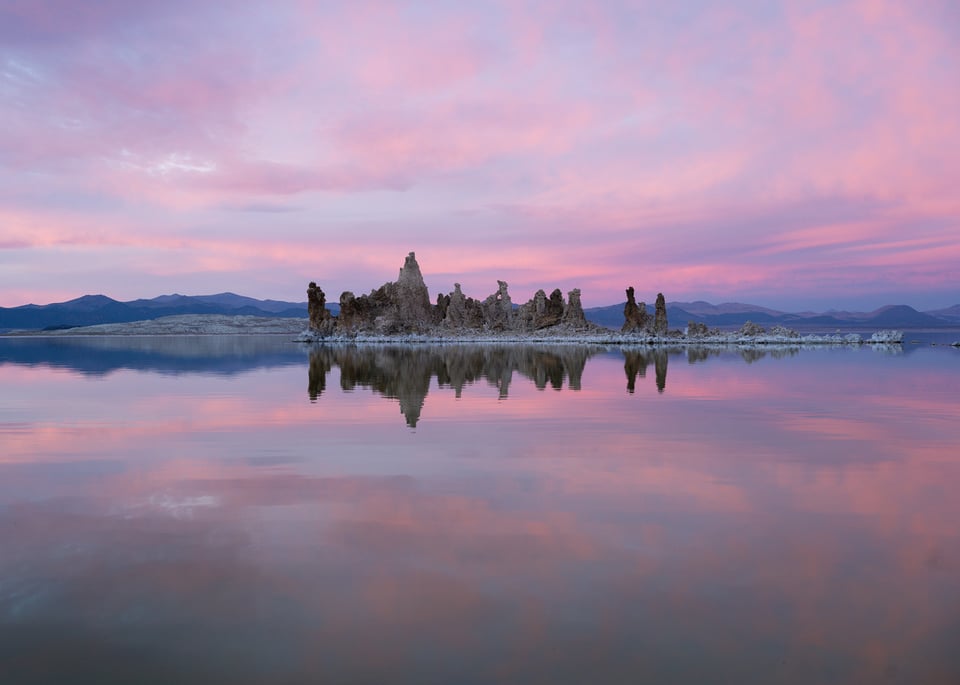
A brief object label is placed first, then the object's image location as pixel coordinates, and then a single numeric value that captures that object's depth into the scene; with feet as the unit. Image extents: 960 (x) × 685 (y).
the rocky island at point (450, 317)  352.90
